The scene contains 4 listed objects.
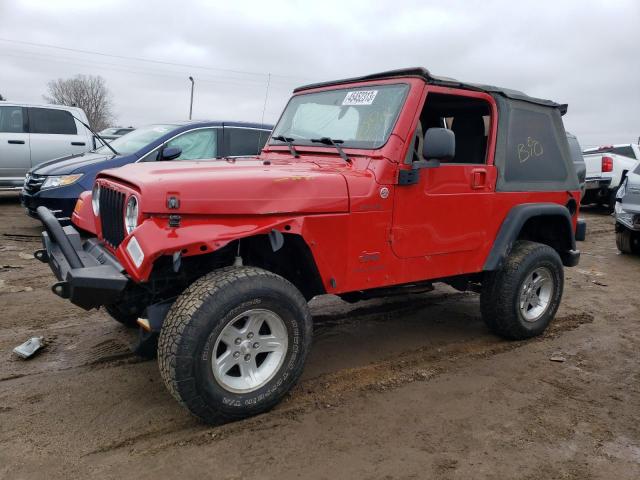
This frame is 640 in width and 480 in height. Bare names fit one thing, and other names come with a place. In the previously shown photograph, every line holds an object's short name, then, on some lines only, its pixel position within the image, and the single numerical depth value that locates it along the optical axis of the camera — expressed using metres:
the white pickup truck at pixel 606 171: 13.83
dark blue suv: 7.03
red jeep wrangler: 2.86
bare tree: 58.99
